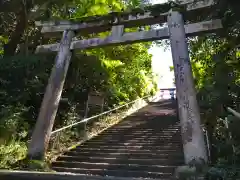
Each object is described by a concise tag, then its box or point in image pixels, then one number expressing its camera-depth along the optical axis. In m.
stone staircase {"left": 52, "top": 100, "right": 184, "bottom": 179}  4.57
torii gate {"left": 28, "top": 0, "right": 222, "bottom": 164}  4.43
